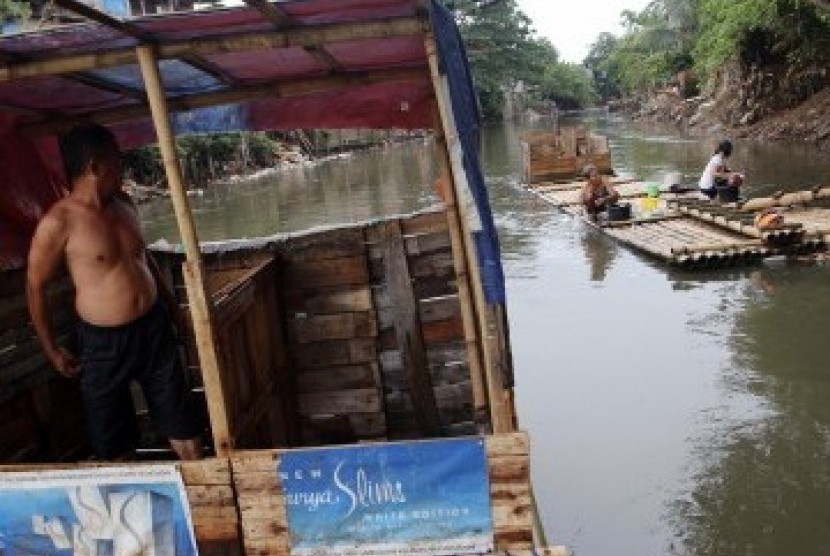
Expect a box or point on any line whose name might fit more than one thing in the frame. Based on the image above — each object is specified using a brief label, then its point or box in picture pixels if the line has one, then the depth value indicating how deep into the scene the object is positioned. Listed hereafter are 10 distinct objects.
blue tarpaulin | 3.48
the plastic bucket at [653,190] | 15.92
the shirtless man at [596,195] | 15.28
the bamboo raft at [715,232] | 11.45
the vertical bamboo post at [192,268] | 3.39
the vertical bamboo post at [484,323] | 3.45
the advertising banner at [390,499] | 3.36
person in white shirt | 13.98
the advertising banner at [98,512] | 3.46
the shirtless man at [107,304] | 3.65
